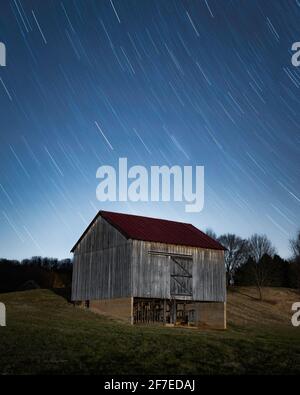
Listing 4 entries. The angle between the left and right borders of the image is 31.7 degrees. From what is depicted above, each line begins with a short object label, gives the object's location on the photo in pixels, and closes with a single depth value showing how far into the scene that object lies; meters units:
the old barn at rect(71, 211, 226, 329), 39.56
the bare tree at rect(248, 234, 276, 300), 77.51
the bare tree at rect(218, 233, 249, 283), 86.75
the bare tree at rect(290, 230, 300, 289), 80.72
